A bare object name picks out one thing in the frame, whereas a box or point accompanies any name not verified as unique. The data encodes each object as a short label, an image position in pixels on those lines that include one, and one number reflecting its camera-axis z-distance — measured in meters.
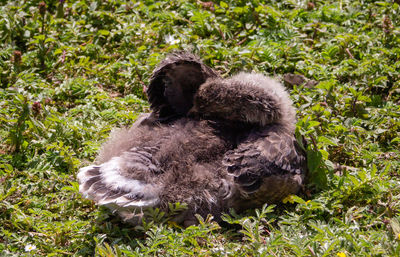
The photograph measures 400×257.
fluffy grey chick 7.59
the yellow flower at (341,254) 6.41
